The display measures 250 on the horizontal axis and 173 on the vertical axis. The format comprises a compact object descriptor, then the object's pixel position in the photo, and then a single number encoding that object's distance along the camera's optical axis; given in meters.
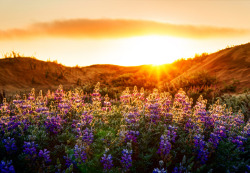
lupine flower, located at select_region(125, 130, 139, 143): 3.73
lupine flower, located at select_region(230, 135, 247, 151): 3.87
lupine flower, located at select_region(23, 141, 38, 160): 3.27
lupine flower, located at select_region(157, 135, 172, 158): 3.32
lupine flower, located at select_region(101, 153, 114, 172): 3.10
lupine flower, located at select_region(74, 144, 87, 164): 3.21
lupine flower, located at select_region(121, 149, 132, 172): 3.06
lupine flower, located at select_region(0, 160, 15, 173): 2.78
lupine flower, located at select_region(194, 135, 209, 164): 3.52
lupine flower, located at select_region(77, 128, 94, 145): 3.61
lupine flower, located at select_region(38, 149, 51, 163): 3.28
